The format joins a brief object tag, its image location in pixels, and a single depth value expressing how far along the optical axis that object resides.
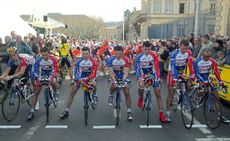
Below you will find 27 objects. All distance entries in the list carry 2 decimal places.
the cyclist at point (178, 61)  7.92
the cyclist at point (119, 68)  7.92
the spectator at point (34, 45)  14.91
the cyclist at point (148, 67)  7.89
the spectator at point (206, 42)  11.59
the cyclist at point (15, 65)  7.97
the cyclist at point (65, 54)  13.81
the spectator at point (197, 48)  12.90
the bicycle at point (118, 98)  7.54
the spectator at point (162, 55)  16.23
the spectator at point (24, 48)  11.54
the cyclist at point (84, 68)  7.98
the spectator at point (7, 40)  13.22
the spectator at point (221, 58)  10.02
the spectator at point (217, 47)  11.10
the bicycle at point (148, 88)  7.64
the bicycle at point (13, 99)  7.88
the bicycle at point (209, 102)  7.21
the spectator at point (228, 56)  9.93
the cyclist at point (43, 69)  8.10
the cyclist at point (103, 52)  18.08
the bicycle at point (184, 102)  7.41
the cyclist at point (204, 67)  7.57
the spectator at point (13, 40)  12.70
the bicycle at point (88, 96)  7.66
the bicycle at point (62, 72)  13.16
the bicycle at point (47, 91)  7.84
